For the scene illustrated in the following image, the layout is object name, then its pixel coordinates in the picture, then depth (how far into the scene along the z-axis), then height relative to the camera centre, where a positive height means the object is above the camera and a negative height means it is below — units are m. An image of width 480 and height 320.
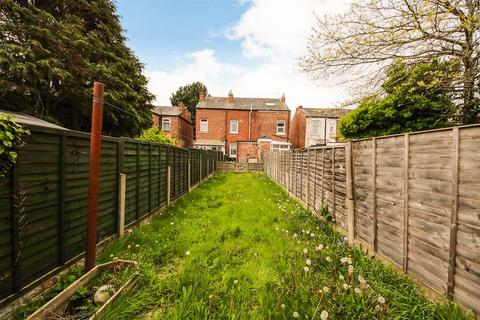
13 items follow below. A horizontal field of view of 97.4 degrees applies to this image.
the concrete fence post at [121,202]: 3.92 -0.85
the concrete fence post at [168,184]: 6.38 -0.81
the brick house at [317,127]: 26.59 +4.36
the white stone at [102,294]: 2.18 -1.44
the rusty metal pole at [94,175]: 2.59 -0.23
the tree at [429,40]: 4.43 +2.86
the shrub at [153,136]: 16.71 +1.76
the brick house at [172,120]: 27.78 +5.12
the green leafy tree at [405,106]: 5.11 +1.75
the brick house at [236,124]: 28.52 +4.82
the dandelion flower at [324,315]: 1.54 -1.13
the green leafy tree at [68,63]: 9.16 +4.62
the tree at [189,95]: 46.74 +14.22
